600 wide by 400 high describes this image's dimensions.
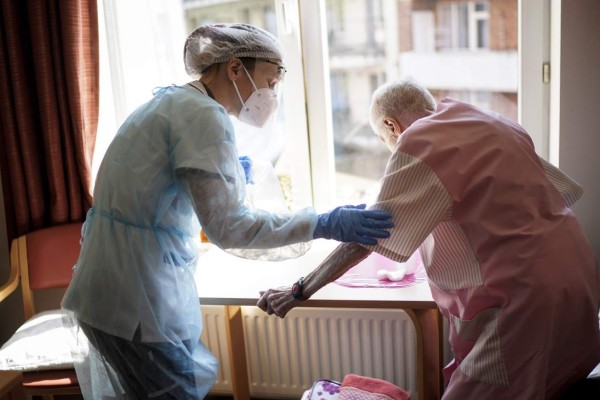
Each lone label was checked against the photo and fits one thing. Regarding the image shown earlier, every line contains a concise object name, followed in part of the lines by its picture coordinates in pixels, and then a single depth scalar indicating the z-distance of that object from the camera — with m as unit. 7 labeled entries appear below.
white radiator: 2.53
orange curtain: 2.54
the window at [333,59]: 2.57
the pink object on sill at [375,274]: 2.14
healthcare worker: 1.54
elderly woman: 1.45
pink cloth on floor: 2.10
